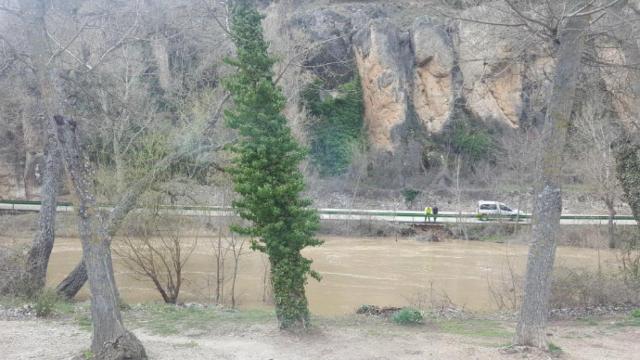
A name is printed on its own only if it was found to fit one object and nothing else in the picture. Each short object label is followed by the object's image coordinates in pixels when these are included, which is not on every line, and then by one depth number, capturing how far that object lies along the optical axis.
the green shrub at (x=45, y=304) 9.87
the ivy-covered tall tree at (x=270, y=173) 8.25
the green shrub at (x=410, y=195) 39.28
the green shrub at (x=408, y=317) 9.69
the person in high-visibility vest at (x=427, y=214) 34.36
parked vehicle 33.81
